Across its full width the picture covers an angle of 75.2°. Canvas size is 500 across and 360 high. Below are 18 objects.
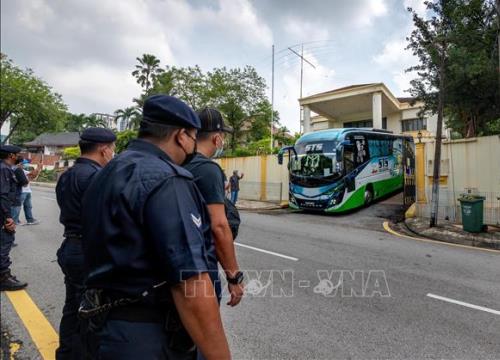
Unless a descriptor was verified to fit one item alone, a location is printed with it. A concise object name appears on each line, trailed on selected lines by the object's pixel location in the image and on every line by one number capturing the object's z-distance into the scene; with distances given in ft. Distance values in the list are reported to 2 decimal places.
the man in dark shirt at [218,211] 6.62
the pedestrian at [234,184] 49.14
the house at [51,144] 202.33
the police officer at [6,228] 13.69
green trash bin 27.99
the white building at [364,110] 63.72
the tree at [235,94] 94.02
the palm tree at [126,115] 145.71
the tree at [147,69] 125.29
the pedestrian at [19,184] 22.11
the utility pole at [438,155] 31.14
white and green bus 37.86
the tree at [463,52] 29.30
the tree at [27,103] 98.37
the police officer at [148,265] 3.82
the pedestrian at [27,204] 28.45
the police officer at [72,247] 7.73
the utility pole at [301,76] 82.68
